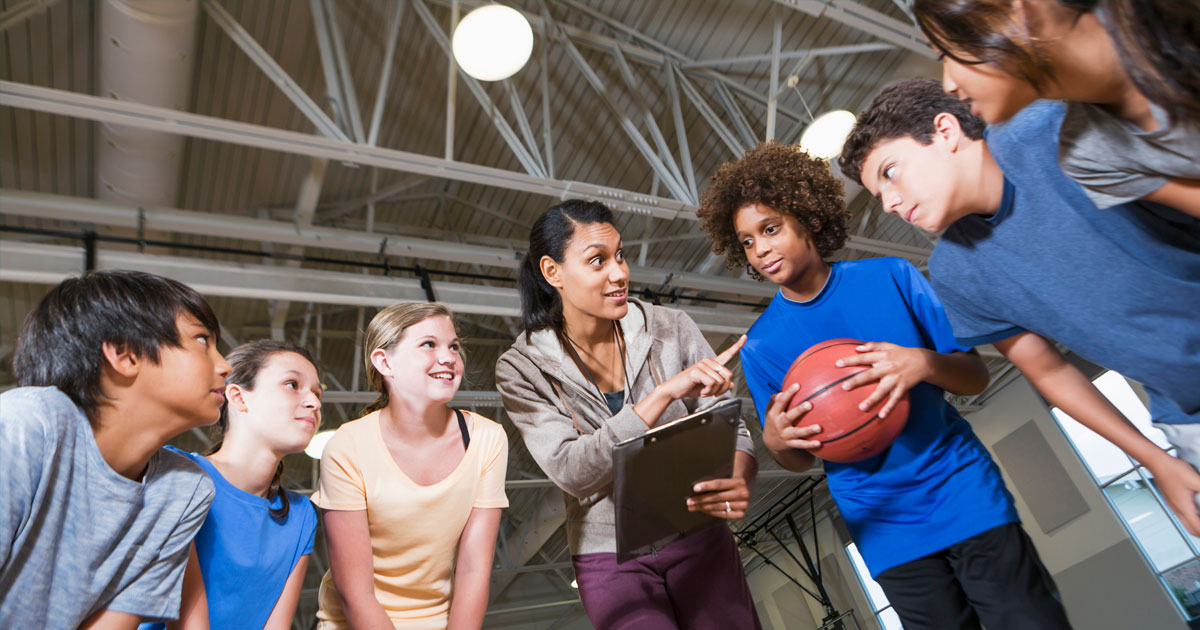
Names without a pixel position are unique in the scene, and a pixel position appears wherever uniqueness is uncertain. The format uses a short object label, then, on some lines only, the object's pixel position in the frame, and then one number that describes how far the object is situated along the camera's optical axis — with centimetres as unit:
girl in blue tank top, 221
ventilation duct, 477
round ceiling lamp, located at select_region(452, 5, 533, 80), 502
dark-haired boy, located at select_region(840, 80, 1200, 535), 158
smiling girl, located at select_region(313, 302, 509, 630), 235
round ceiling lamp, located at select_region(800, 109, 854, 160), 586
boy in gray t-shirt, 158
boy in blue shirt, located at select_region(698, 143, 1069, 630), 206
